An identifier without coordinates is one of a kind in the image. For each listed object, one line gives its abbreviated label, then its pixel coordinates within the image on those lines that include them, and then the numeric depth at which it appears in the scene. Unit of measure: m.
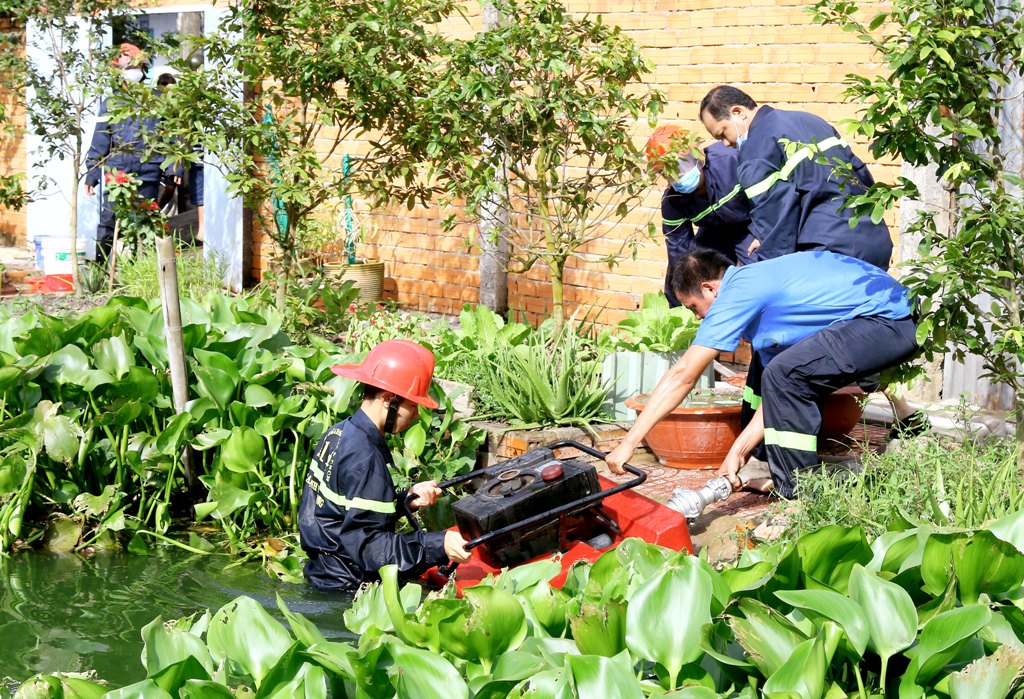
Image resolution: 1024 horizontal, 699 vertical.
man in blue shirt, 5.54
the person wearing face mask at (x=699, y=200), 7.14
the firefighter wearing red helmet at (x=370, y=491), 5.21
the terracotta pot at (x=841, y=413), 6.09
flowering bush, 10.60
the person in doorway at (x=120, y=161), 11.27
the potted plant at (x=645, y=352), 7.06
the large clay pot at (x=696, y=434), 6.33
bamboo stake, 6.38
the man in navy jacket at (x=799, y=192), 6.07
